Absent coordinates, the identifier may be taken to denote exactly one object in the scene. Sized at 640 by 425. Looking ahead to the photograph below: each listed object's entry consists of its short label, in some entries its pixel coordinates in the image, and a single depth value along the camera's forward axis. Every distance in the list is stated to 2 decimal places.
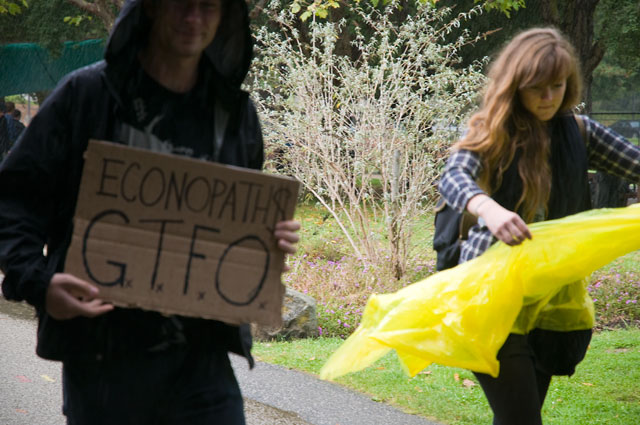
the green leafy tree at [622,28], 32.46
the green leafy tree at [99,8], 25.05
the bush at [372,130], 15.79
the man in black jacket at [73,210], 3.66
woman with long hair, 5.13
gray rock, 12.60
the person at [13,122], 31.62
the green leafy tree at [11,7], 21.82
